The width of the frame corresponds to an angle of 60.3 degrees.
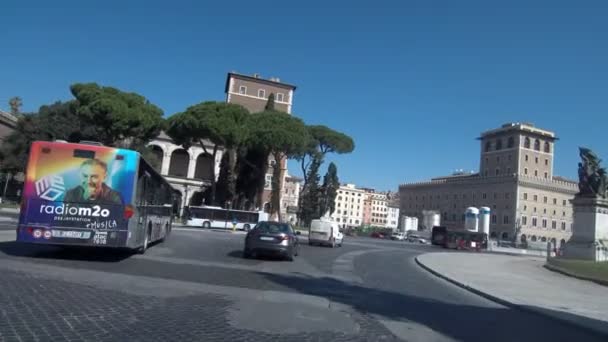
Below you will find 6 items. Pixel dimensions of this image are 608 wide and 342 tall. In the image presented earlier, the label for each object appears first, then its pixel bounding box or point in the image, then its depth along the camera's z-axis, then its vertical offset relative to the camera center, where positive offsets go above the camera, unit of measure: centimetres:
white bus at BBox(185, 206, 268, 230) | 4966 -27
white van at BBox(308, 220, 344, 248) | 3241 -52
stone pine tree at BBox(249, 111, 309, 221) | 5238 +863
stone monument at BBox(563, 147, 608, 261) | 2753 +167
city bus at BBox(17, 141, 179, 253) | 1164 +15
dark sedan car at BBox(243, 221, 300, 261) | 1689 -69
